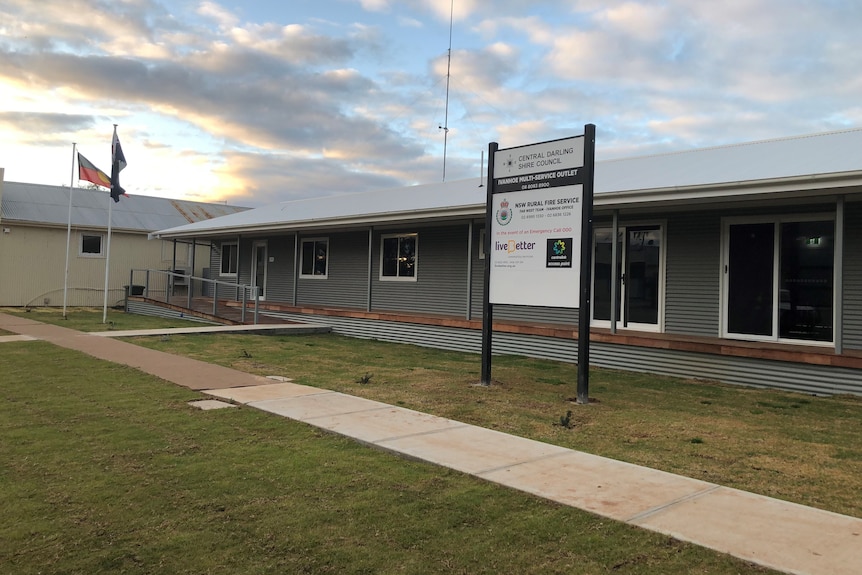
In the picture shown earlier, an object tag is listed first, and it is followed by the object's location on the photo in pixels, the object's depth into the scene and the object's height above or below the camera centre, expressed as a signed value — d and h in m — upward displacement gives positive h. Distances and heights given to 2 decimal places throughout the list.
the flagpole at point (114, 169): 16.75 +3.13
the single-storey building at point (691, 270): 8.84 +0.67
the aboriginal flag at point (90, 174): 16.94 +3.03
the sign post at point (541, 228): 7.42 +0.94
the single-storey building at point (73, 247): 22.38 +1.57
